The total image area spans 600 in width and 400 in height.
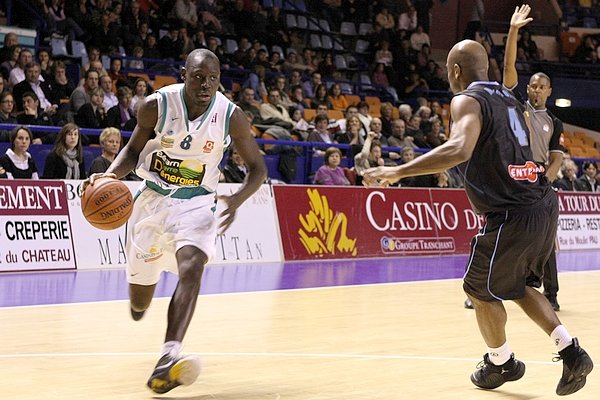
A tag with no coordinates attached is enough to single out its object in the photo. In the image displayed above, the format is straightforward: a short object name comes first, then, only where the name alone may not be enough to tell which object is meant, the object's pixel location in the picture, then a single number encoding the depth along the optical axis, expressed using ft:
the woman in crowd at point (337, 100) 69.36
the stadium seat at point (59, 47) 56.85
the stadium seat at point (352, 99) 71.67
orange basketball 19.71
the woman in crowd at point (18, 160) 40.63
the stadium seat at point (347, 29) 87.04
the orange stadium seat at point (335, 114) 66.69
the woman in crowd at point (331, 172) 52.08
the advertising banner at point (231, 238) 41.60
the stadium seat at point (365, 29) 87.79
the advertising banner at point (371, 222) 49.44
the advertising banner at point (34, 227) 39.37
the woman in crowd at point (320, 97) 66.33
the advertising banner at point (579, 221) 63.31
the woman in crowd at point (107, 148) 41.06
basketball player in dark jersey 18.12
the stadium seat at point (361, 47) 85.27
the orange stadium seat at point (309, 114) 63.52
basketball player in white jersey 19.67
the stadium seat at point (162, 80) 58.93
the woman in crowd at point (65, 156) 41.32
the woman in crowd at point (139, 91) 49.73
